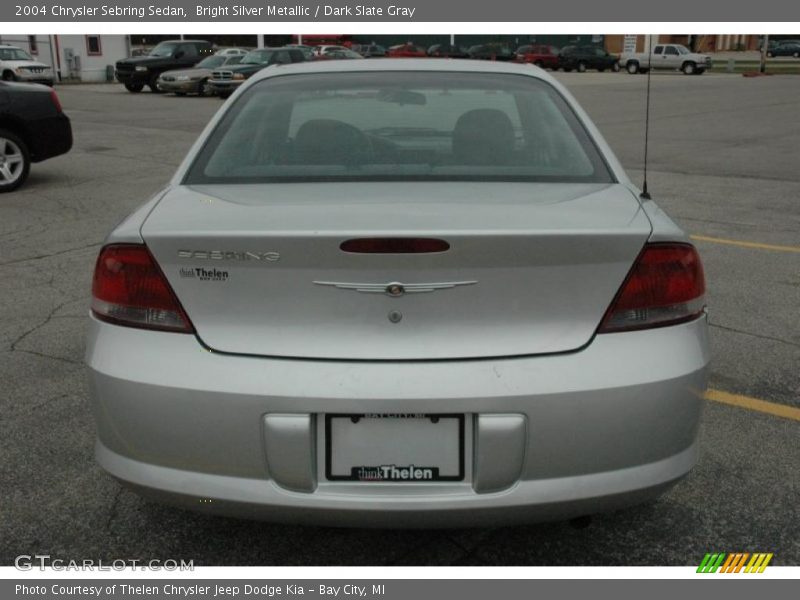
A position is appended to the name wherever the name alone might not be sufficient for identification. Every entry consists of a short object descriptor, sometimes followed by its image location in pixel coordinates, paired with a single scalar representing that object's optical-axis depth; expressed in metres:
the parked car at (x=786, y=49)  69.41
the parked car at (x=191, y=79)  28.98
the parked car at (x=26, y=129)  9.79
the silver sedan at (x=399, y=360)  2.24
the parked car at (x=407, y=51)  48.97
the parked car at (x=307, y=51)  28.98
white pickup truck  46.12
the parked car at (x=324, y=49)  39.45
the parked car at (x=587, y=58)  50.56
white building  42.38
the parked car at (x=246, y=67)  26.73
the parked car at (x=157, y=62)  31.52
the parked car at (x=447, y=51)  52.28
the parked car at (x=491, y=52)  52.38
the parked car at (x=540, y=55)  51.00
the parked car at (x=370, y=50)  48.53
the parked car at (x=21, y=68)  31.73
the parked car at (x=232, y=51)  33.50
